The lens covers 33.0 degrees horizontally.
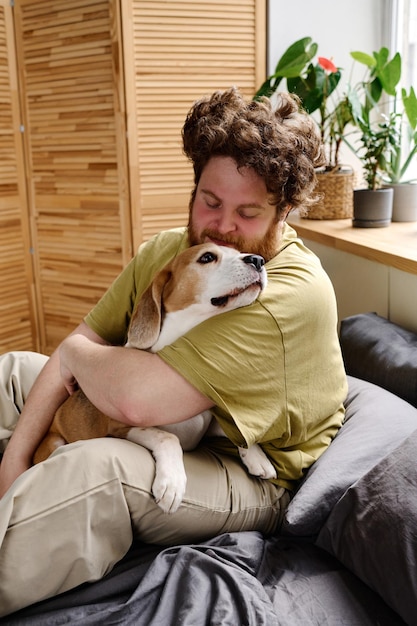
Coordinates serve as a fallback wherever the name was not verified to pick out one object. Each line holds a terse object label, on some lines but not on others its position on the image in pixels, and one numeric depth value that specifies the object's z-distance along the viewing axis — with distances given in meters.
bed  1.17
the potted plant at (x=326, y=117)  2.88
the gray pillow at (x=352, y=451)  1.36
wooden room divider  3.14
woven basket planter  2.91
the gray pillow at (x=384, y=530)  1.16
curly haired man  1.24
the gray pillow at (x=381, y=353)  1.74
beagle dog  1.37
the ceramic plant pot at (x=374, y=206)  2.59
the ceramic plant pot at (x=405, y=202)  2.69
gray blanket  1.17
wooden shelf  2.07
